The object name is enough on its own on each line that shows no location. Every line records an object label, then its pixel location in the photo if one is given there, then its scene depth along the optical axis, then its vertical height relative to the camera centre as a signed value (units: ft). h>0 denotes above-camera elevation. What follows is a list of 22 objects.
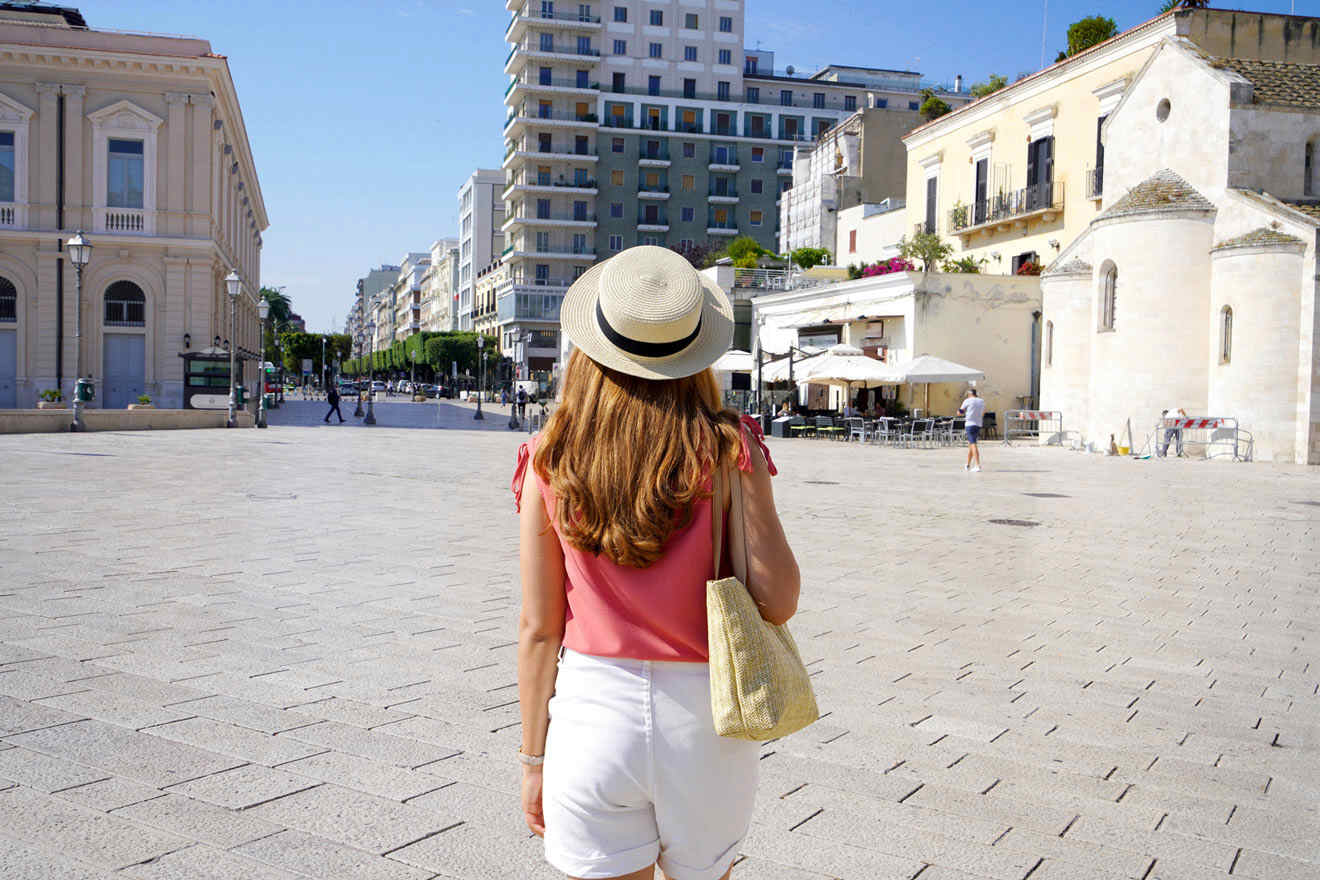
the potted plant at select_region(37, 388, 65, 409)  101.24 -1.01
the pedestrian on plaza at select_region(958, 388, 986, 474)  66.64 -0.72
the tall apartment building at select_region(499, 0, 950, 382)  268.21 +66.09
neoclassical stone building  122.21 +21.66
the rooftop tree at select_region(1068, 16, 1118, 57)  120.98 +42.62
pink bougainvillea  115.34 +15.58
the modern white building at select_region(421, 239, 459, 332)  403.13 +43.23
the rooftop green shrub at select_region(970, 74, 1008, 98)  140.67 +42.40
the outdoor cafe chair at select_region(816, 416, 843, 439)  103.76 -2.25
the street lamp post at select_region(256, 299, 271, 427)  108.27 +8.20
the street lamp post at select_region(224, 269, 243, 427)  101.65 +9.59
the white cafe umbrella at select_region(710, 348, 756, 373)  105.70 +4.08
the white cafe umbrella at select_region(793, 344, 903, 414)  95.50 +3.13
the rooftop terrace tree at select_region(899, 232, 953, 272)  117.39 +17.21
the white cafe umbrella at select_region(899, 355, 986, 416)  93.81 +3.02
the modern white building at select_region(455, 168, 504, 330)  356.79 +59.59
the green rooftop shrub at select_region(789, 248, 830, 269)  162.09 +22.16
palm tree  400.18 +34.69
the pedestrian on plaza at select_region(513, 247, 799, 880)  7.14 -1.20
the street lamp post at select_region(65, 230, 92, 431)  84.87 +10.46
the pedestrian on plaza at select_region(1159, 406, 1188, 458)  81.82 -1.72
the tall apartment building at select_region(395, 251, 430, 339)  505.66 +49.80
